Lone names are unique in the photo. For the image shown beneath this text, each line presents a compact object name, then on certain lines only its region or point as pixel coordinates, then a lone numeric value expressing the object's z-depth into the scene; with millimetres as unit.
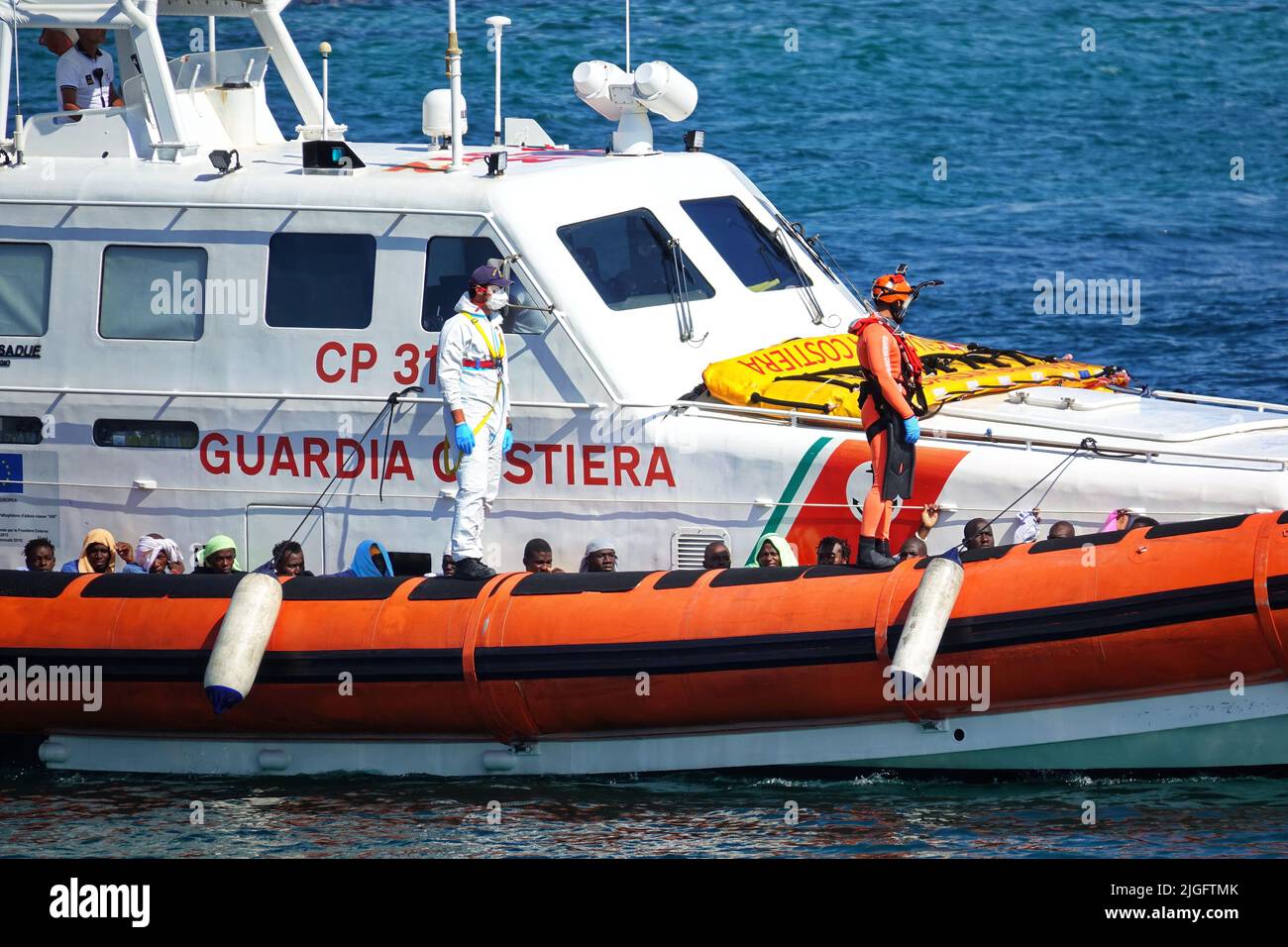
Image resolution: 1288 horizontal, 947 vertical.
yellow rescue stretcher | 18453
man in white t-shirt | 20703
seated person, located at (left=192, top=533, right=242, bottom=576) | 18516
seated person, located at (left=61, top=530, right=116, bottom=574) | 18969
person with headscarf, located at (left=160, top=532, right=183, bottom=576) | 19125
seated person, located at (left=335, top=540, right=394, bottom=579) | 18750
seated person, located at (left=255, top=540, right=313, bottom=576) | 18469
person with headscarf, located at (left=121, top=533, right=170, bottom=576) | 19047
